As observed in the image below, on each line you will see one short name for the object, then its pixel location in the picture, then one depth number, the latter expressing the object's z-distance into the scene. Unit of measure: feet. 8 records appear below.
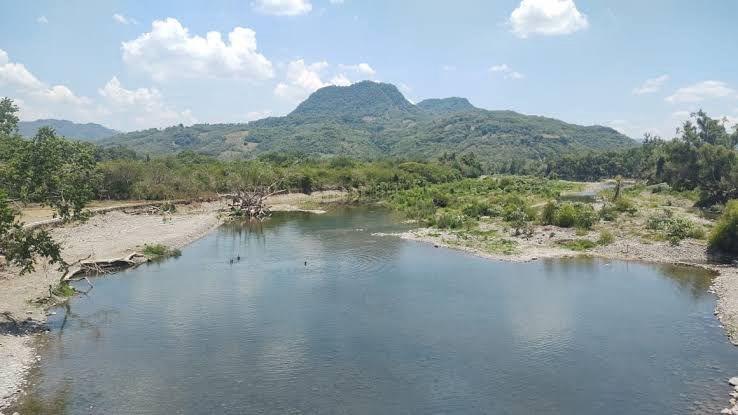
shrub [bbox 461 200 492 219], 246.27
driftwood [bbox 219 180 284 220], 270.67
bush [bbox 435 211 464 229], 222.48
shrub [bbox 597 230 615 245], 176.60
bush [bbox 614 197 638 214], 228.88
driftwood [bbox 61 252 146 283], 135.18
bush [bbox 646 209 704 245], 174.91
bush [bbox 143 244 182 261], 162.81
